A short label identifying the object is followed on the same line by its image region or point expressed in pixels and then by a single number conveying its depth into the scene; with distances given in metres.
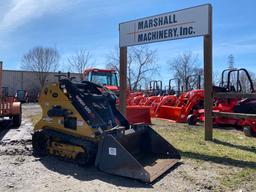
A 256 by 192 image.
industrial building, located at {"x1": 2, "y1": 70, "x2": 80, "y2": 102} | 31.19
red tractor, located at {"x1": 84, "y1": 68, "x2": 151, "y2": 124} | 10.14
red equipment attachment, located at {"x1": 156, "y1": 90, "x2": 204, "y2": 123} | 8.51
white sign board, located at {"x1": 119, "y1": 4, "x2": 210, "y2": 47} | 5.37
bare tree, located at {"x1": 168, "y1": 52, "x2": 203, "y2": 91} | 25.18
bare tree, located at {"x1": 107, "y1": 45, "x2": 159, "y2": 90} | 22.32
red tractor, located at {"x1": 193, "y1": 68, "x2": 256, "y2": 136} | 6.28
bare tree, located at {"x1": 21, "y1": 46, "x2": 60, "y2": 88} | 32.01
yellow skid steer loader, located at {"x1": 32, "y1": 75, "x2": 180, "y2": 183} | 3.72
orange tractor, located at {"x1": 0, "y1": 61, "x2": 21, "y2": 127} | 8.16
